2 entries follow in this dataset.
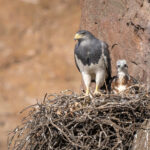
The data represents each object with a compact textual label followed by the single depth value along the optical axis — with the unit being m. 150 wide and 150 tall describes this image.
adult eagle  15.89
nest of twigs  13.94
